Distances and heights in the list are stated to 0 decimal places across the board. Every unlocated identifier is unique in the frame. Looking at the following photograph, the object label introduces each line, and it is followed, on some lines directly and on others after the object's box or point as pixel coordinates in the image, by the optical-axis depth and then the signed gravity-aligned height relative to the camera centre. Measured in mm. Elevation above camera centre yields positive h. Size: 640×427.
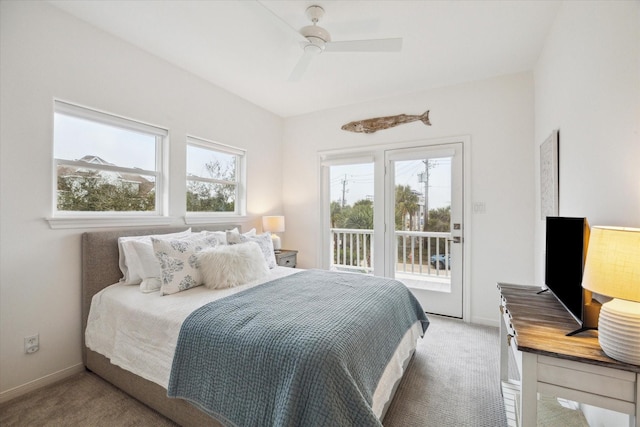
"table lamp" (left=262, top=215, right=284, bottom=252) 3844 -158
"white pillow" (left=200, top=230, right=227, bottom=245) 2684 -210
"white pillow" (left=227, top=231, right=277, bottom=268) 2865 -276
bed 1330 -722
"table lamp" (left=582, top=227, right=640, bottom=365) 915 -222
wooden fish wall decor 3468 +1184
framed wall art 2135 +323
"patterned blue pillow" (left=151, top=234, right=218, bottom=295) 2055 -373
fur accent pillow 2176 -408
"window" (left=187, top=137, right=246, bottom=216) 3213 +430
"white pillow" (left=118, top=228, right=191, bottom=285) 2221 -349
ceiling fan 2012 +1247
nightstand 3666 -575
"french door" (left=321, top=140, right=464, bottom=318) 3344 -28
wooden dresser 968 -547
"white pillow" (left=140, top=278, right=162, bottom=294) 2084 -526
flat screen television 1208 -253
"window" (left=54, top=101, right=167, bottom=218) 2221 +419
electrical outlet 1978 -911
